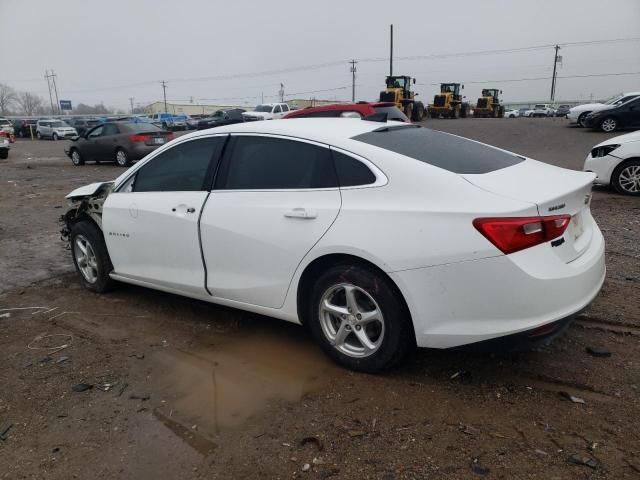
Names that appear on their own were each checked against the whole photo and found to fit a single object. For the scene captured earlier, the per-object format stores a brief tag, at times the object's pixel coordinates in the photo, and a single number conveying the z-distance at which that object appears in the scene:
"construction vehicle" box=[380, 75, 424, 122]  27.86
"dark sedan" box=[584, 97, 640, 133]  20.08
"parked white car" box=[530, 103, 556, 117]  56.70
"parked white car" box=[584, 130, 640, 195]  8.41
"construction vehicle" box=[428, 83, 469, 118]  35.38
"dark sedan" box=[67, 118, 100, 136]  41.81
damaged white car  2.66
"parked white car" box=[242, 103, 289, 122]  33.12
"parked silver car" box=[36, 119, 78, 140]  38.63
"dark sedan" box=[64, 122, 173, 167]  15.98
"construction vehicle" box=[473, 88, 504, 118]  40.53
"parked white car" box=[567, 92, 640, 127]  22.73
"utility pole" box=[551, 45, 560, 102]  71.06
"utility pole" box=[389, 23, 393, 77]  50.41
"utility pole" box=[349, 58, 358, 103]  75.75
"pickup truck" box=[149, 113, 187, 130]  46.28
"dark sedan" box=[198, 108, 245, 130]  37.37
